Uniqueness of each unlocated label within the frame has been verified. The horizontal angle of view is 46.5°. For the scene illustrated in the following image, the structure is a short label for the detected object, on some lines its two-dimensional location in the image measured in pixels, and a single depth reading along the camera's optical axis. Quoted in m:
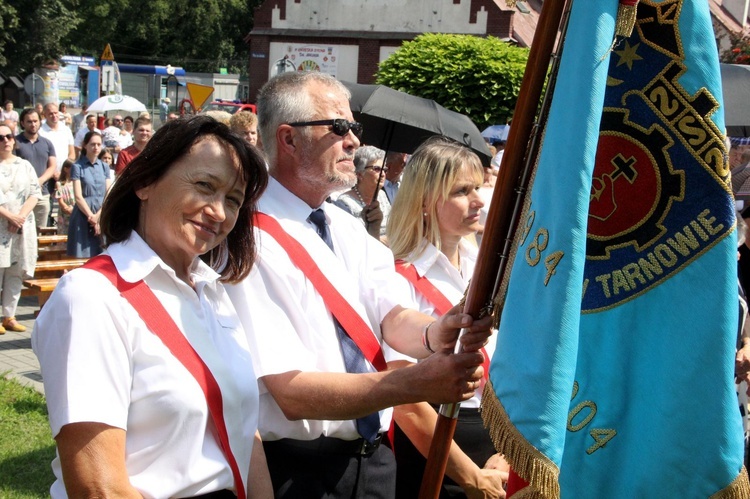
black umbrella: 7.60
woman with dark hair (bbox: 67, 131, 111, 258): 9.76
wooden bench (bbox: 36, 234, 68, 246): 10.67
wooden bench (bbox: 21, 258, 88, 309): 8.25
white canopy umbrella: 18.25
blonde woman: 3.43
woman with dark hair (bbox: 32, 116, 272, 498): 2.11
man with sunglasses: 2.60
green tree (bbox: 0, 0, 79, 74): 40.34
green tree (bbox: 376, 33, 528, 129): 16.62
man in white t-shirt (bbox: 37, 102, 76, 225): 14.27
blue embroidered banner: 2.13
